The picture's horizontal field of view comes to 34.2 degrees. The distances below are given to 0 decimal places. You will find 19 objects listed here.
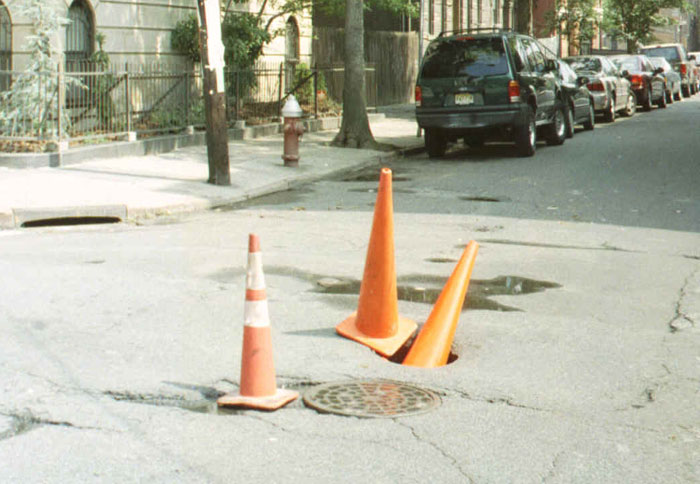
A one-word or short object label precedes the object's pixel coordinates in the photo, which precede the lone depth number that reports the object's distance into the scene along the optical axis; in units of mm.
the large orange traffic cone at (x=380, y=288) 6656
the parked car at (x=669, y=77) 36750
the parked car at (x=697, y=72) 48491
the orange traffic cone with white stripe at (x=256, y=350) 5406
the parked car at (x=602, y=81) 27141
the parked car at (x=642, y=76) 32438
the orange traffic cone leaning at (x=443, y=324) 6305
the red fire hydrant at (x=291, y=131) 16578
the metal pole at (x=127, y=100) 17766
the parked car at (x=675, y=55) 42688
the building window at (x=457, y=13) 41938
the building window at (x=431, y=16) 38719
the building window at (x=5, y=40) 18859
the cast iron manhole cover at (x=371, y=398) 5355
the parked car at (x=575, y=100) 22469
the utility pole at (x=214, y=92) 14078
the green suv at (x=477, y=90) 18453
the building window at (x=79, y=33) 19984
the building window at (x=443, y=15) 40216
